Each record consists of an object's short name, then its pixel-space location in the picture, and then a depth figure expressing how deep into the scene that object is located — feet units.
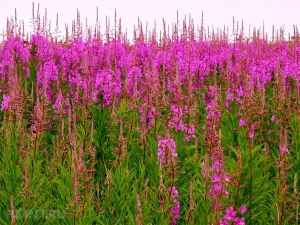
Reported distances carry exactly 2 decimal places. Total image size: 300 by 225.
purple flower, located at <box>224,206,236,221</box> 11.82
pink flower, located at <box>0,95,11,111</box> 21.65
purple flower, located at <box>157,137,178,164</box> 13.21
